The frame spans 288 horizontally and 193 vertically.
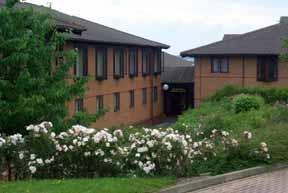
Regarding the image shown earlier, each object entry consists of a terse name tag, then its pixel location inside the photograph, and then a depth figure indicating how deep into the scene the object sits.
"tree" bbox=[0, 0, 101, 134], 13.98
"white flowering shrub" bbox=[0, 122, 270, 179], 11.91
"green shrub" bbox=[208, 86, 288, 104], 37.09
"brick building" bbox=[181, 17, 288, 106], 43.75
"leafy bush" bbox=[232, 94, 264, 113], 30.05
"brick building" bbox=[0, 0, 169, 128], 34.84
